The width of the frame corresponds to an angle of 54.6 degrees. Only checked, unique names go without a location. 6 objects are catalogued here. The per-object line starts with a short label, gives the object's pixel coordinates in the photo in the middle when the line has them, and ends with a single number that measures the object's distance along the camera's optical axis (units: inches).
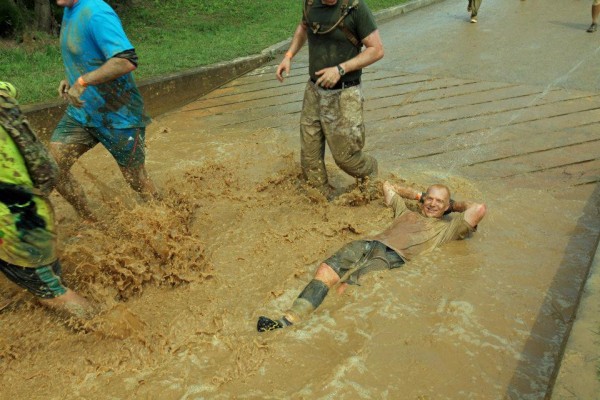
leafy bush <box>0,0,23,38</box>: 380.2
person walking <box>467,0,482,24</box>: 451.2
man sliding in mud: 157.6
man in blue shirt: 158.9
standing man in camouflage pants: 175.6
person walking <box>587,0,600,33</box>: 402.0
